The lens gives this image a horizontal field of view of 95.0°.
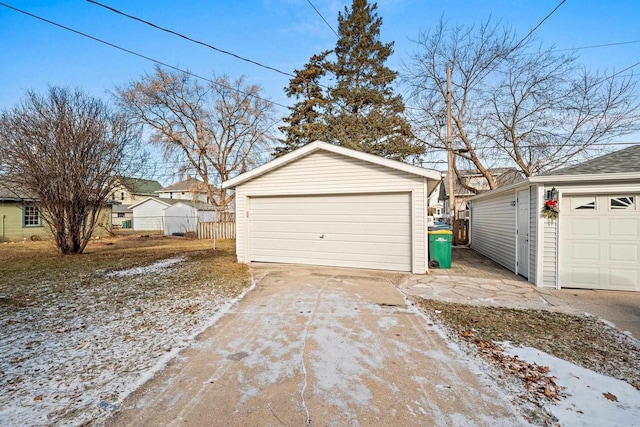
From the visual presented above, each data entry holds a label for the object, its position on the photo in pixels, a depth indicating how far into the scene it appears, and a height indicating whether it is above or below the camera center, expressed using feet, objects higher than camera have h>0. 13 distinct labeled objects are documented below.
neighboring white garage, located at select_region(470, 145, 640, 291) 18.42 -0.70
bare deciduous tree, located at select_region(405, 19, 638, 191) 41.98 +18.21
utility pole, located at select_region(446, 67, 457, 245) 40.73 +7.49
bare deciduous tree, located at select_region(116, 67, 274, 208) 74.33 +25.48
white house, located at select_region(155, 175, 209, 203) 128.18 +10.32
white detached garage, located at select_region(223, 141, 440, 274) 23.90 +0.49
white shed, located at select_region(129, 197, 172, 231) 86.48 +0.55
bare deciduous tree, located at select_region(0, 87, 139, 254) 32.24 +6.61
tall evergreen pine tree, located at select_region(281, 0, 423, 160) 62.23 +26.82
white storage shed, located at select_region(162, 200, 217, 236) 67.97 -0.71
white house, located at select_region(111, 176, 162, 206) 38.57 +4.37
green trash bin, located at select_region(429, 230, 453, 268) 25.52 -2.97
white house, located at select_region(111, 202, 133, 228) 104.03 +0.25
